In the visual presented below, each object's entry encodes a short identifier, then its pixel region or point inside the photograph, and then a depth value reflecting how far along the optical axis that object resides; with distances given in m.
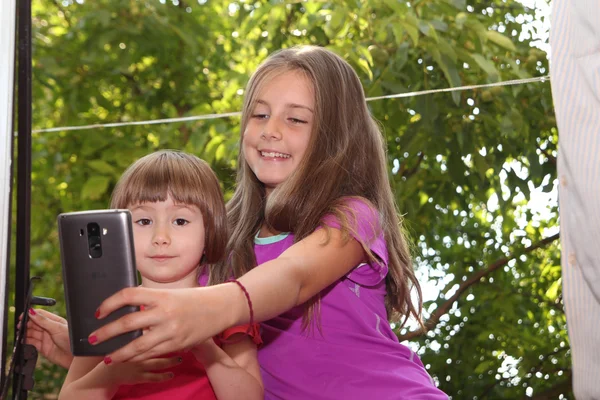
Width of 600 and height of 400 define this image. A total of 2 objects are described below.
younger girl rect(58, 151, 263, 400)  2.30
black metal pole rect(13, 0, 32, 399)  2.34
